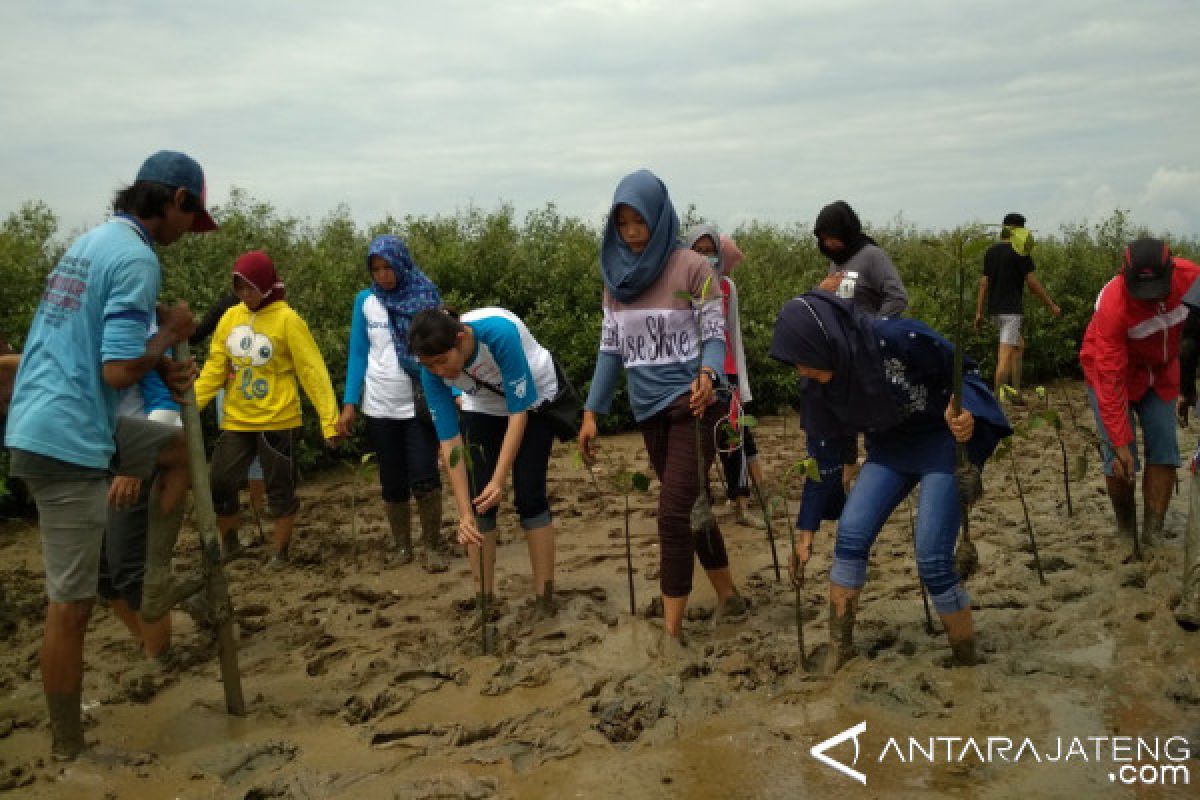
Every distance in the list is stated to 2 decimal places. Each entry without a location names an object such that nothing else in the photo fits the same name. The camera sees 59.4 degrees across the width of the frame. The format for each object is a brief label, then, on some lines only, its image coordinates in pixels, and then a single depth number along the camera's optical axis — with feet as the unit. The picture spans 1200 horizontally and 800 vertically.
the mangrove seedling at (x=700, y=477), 13.70
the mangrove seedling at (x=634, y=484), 15.47
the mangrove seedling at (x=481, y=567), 14.60
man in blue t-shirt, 11.89
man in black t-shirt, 35.55
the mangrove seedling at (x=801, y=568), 13.04
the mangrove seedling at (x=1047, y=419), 15.52
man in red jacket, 17.19
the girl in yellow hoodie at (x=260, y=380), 19.49
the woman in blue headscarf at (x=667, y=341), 14.69
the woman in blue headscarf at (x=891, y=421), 12.59
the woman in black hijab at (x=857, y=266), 18.29
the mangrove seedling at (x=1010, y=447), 15.16
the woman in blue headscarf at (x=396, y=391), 19.66
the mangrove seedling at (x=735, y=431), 14.08
